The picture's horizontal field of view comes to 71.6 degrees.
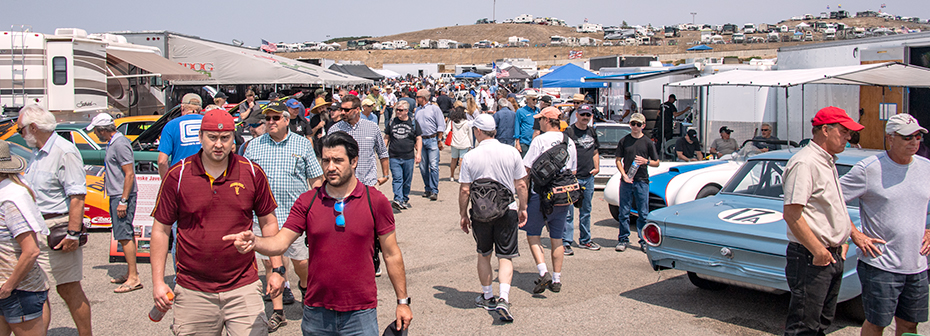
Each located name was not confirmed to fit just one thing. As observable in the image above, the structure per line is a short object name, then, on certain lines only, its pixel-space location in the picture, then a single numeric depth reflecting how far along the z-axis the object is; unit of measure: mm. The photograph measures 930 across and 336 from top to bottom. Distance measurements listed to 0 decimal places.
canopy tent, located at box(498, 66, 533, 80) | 34412
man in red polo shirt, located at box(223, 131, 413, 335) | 3180
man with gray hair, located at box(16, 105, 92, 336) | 4234
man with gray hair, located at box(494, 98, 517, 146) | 11820
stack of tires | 17406
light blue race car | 4821
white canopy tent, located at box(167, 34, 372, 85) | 18953
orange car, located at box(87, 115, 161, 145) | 11148
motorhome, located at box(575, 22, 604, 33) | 156875
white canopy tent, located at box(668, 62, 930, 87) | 9641
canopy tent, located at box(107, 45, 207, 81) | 15078
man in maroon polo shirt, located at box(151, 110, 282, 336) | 3326
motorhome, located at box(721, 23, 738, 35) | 121338
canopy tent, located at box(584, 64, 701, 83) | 16094
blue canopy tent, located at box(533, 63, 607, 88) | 21109
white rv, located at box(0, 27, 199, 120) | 12164
